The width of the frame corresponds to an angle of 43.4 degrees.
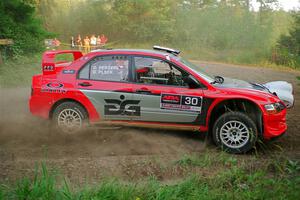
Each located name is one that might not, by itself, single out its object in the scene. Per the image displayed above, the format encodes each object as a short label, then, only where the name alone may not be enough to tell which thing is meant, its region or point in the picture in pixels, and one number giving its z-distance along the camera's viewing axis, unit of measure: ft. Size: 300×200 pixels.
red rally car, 20.84
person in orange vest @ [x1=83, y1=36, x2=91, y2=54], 87.81
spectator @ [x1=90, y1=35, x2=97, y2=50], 89.88
